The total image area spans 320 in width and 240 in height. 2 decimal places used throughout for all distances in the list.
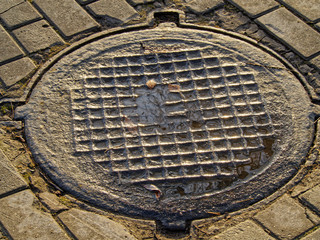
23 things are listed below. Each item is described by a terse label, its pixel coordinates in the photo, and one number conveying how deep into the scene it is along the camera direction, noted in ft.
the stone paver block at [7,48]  10.18
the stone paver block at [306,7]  11.17
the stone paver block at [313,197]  7.86
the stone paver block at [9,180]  8.04
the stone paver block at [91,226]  7.50
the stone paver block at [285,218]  7.54
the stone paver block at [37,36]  10.45
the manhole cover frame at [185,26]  7.76
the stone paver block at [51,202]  7.86
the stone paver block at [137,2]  11.39
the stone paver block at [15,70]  9.74
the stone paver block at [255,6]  11.24
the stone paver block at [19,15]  10.96
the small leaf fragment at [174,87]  9.30
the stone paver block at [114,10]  11.09
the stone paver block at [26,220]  7.45
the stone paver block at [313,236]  7.40
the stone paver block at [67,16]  10.78
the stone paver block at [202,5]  11.28
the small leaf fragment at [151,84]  9.33
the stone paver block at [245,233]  7.50
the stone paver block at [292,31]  10.46
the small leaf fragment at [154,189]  7.97
